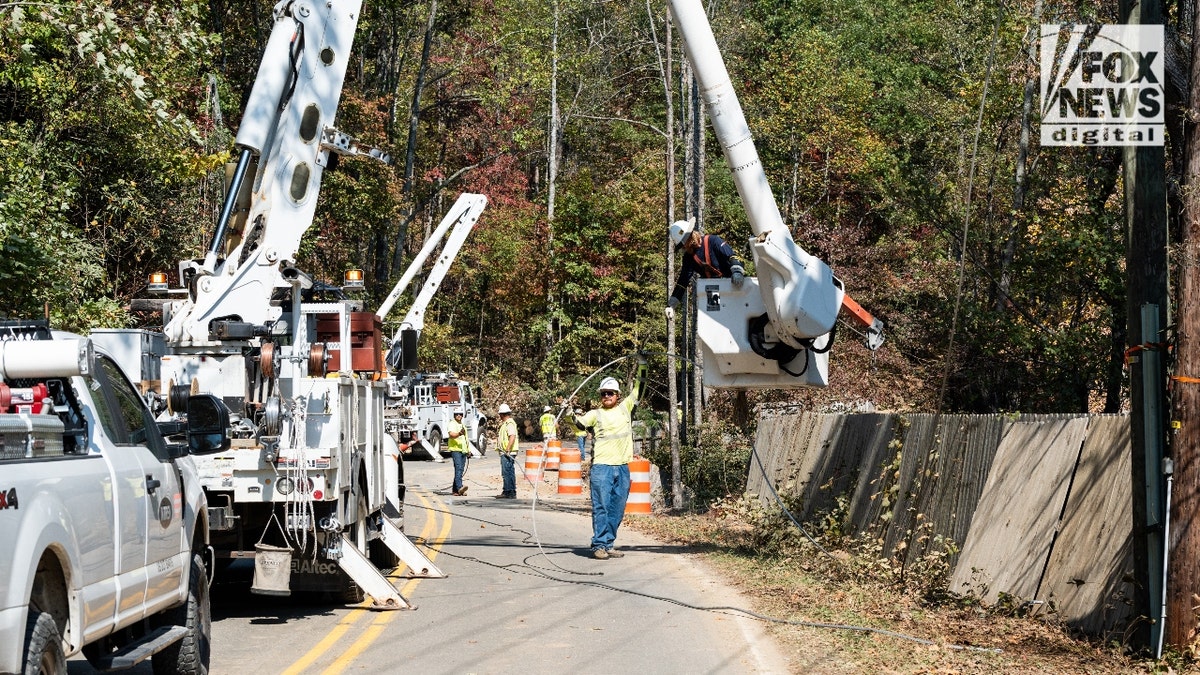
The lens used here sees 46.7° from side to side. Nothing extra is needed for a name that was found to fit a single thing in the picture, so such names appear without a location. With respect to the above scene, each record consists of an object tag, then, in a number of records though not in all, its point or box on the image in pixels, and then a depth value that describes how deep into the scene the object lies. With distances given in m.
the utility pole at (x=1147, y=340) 9.05
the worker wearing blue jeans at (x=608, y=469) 16.06
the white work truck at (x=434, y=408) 41.78
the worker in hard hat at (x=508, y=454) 26.56
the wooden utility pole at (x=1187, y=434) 8.92
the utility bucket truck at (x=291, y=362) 11.23
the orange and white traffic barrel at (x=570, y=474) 28.00
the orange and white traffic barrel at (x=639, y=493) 22.17
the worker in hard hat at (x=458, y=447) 27.22
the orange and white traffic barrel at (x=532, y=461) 32.14
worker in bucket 15.12
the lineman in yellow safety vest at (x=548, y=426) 24.24
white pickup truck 5.75
